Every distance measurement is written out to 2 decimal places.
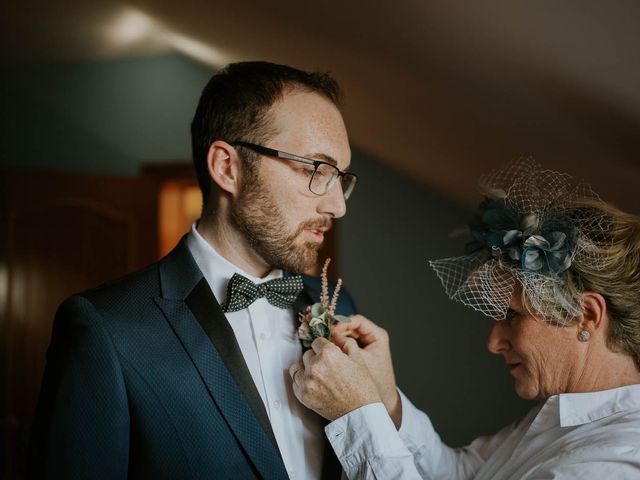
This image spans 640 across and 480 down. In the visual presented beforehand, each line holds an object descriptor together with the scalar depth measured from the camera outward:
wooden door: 3.79
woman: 1.60
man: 1.50
